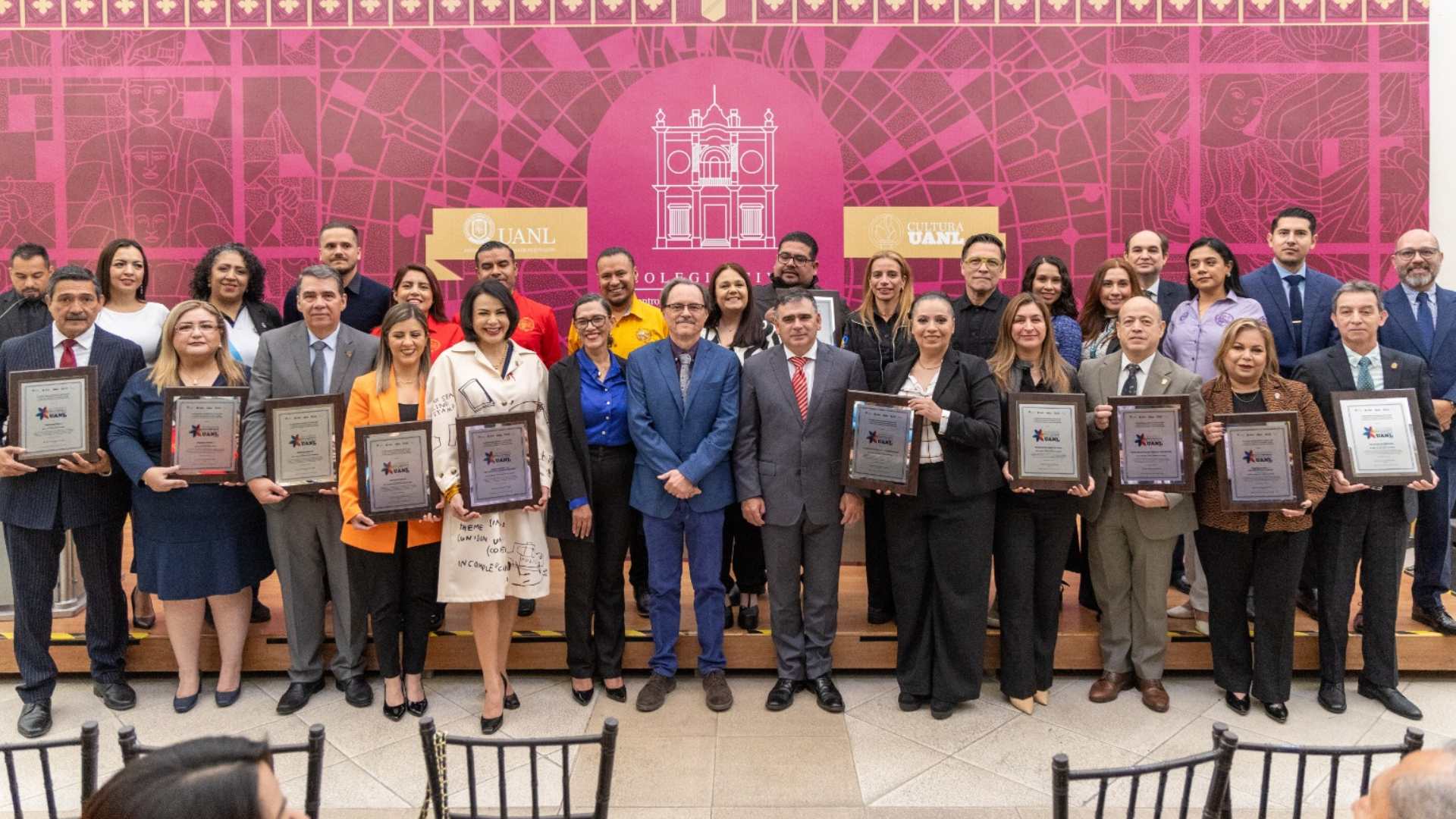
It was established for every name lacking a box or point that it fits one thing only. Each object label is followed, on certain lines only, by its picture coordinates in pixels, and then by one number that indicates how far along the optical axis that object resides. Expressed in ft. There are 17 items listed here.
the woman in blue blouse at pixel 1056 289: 14.17
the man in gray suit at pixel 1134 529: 12.38
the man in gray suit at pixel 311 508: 12.47
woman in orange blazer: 11.86
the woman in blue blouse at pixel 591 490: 12.21
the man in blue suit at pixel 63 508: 12.23
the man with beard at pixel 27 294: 16.33
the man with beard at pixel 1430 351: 13.93
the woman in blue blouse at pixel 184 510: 12.28
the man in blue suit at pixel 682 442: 12.20
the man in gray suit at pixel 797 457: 12.33
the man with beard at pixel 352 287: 14.96
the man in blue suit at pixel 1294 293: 14.90
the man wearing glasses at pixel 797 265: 15.35
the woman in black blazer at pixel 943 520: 12.03
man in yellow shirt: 14.51
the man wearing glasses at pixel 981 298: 14.26
